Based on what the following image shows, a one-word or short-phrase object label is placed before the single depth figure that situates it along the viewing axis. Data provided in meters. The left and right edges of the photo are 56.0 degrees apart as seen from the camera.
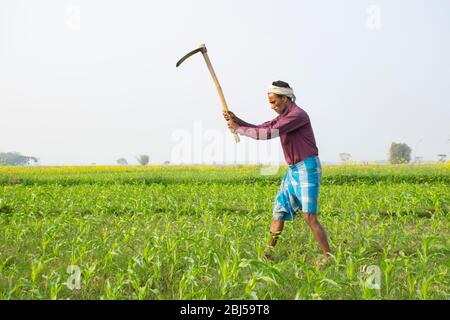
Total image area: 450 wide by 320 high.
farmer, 4.41
